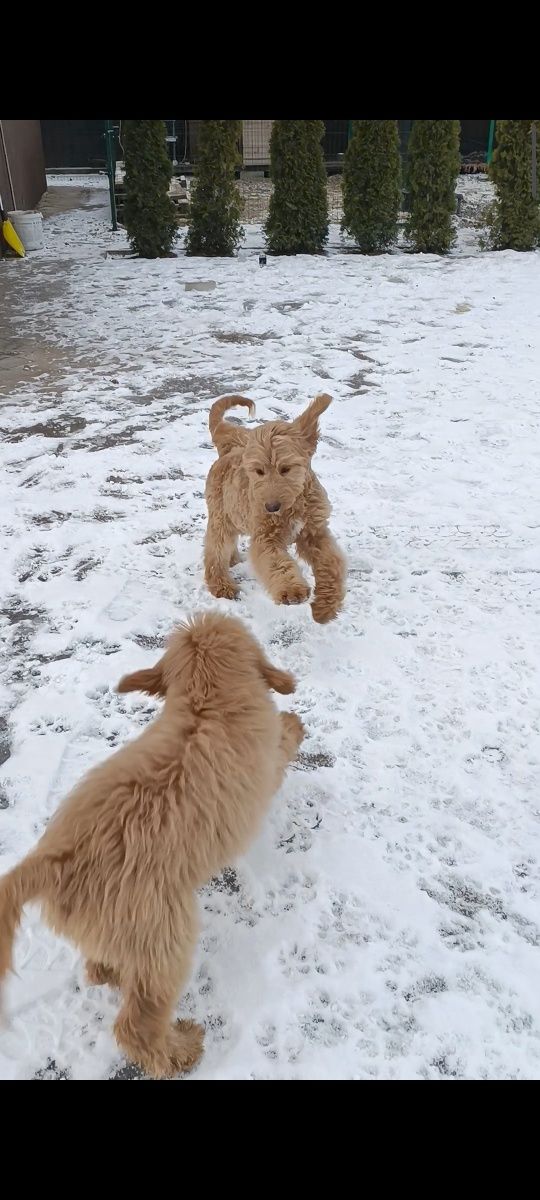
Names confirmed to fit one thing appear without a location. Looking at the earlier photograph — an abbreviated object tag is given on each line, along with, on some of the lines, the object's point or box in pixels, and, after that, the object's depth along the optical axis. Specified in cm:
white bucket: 1265
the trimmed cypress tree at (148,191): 1150
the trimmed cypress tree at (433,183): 1132
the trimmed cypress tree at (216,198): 1144
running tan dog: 373
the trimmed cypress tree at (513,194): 1109
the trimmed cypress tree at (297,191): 1152
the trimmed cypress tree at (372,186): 1140
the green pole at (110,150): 1295
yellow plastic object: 1221
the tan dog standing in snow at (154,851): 196
